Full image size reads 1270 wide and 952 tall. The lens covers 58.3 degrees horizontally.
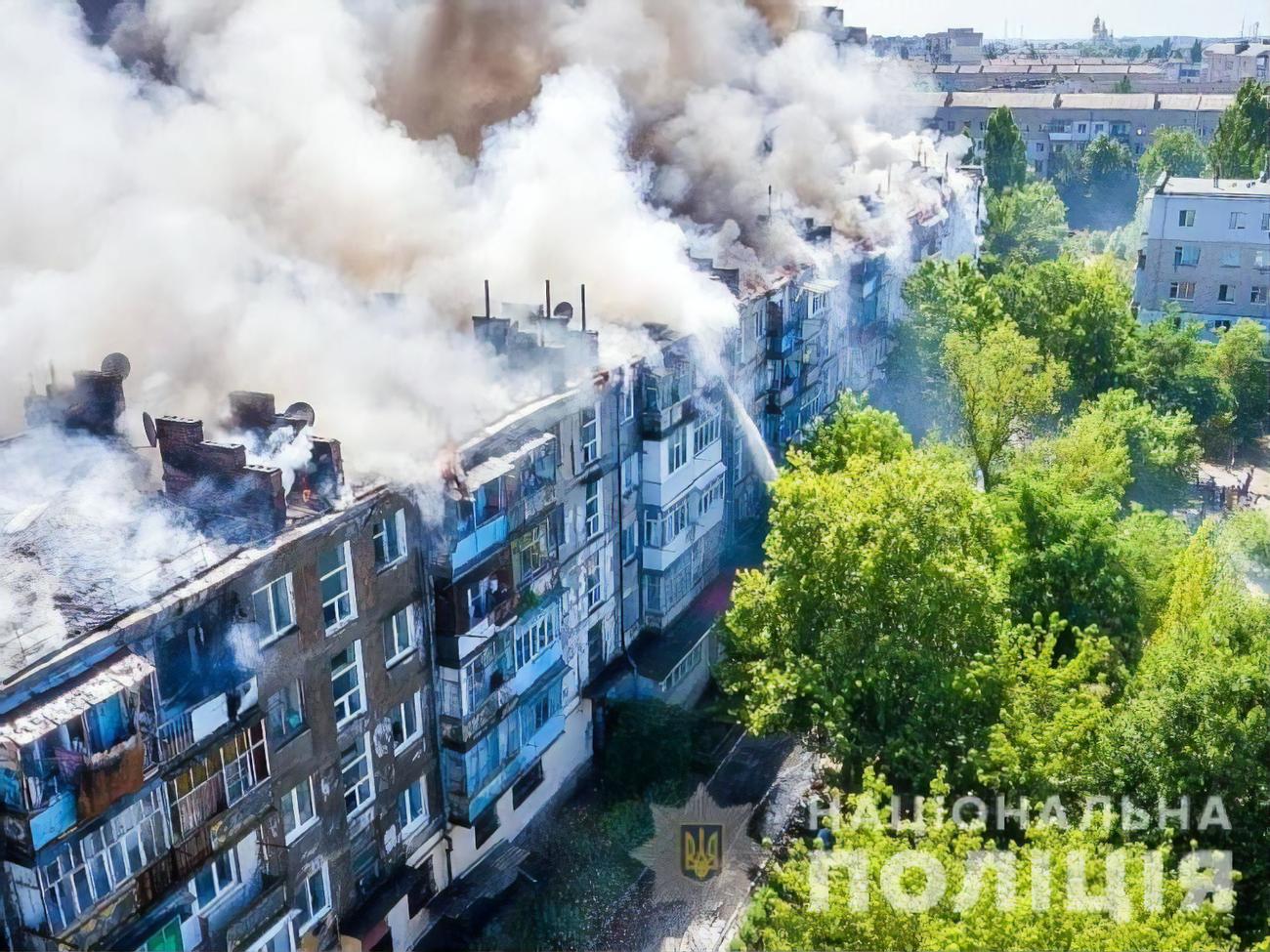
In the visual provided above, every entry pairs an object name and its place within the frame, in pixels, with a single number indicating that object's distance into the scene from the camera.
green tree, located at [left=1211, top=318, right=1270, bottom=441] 40.53
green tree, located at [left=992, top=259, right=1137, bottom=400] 37.12
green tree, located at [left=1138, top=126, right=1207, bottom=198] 67.19
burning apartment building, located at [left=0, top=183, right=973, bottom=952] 11.70
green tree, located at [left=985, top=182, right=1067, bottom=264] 56.44
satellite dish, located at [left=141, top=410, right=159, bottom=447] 15.95
